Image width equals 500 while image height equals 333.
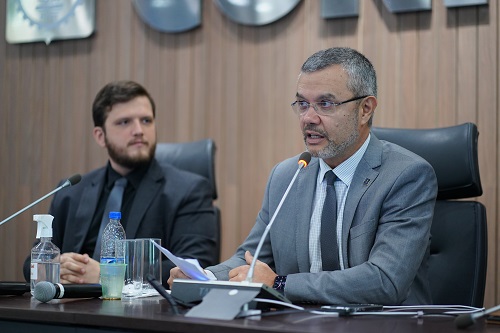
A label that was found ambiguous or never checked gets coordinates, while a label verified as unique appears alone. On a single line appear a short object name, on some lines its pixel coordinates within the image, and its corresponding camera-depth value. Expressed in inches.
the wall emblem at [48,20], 193.6
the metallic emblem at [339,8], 161.3
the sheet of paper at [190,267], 87.0
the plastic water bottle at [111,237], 105.6
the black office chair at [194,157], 146.6
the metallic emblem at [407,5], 154.3
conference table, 68.0
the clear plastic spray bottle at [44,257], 99.3
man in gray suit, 95.7
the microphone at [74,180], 113.1
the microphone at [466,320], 68.3
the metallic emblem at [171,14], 179.6
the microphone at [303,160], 83.8
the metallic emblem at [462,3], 148.3
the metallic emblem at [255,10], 169.2
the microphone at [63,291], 89.5
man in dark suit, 143.4
